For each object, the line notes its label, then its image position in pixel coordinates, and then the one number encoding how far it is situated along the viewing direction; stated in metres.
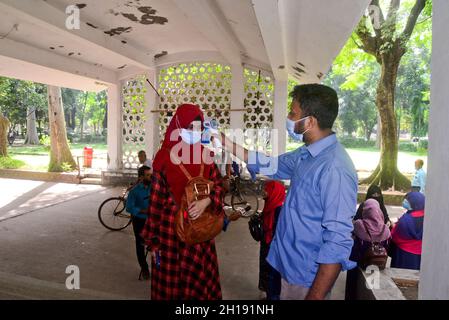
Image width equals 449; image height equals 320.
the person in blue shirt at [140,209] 3.53
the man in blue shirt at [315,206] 1.35
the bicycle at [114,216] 5.38
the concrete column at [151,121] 8.23
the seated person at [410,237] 2.76
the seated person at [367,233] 2.62
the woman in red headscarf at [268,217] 3.08
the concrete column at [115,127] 8.47
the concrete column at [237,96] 7.68
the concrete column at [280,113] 7.44
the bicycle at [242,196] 6.68
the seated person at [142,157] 5.52
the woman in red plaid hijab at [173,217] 2.12
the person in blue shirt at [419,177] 6.03
